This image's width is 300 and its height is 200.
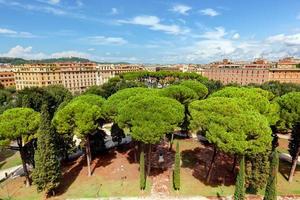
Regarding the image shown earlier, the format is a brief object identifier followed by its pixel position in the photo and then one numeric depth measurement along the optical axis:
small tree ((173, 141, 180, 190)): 14.15
